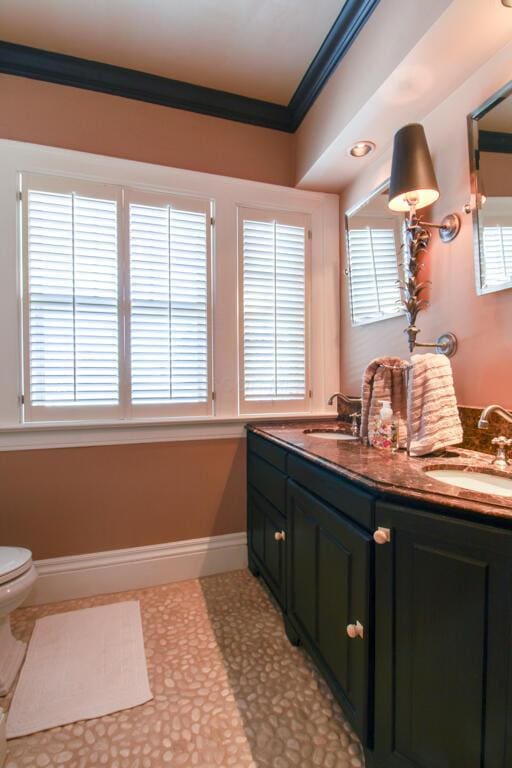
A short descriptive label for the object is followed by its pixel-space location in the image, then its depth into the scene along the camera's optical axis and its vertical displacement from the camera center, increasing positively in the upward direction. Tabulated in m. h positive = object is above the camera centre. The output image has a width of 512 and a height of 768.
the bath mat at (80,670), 1.32 -1.19
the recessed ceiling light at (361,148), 1.86 +1.20
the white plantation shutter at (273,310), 2.24 +0.43
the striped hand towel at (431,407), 1.32 -0.11
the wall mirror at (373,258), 1.84 +0.66
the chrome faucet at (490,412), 1.10 -0.11
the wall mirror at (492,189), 1.27 +0.69
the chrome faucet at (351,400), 2.09 -0.12
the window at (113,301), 1.89 +0.43
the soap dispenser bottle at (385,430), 1.50 -0.21
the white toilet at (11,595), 1.41 -0.84
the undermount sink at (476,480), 1.13 -0.33
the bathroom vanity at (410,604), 0.80 -0.59
